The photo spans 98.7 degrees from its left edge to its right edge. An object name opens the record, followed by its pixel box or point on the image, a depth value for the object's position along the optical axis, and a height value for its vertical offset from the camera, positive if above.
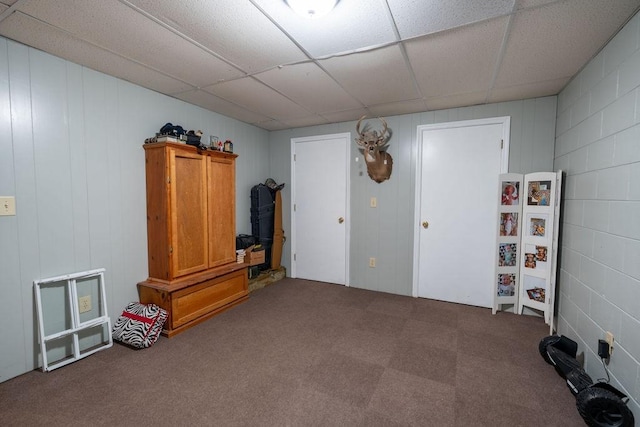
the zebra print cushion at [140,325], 2.27 -1.09
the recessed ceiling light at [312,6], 1.39 +0.98
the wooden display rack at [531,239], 2.57 -0.40
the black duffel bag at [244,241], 3.54 -0.57
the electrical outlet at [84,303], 2.25 -0.88
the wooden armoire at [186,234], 2.52 -0.37
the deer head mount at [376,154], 3.26 +0.55
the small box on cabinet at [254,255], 3.57 -0.77
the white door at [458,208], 3.08 -0.11
